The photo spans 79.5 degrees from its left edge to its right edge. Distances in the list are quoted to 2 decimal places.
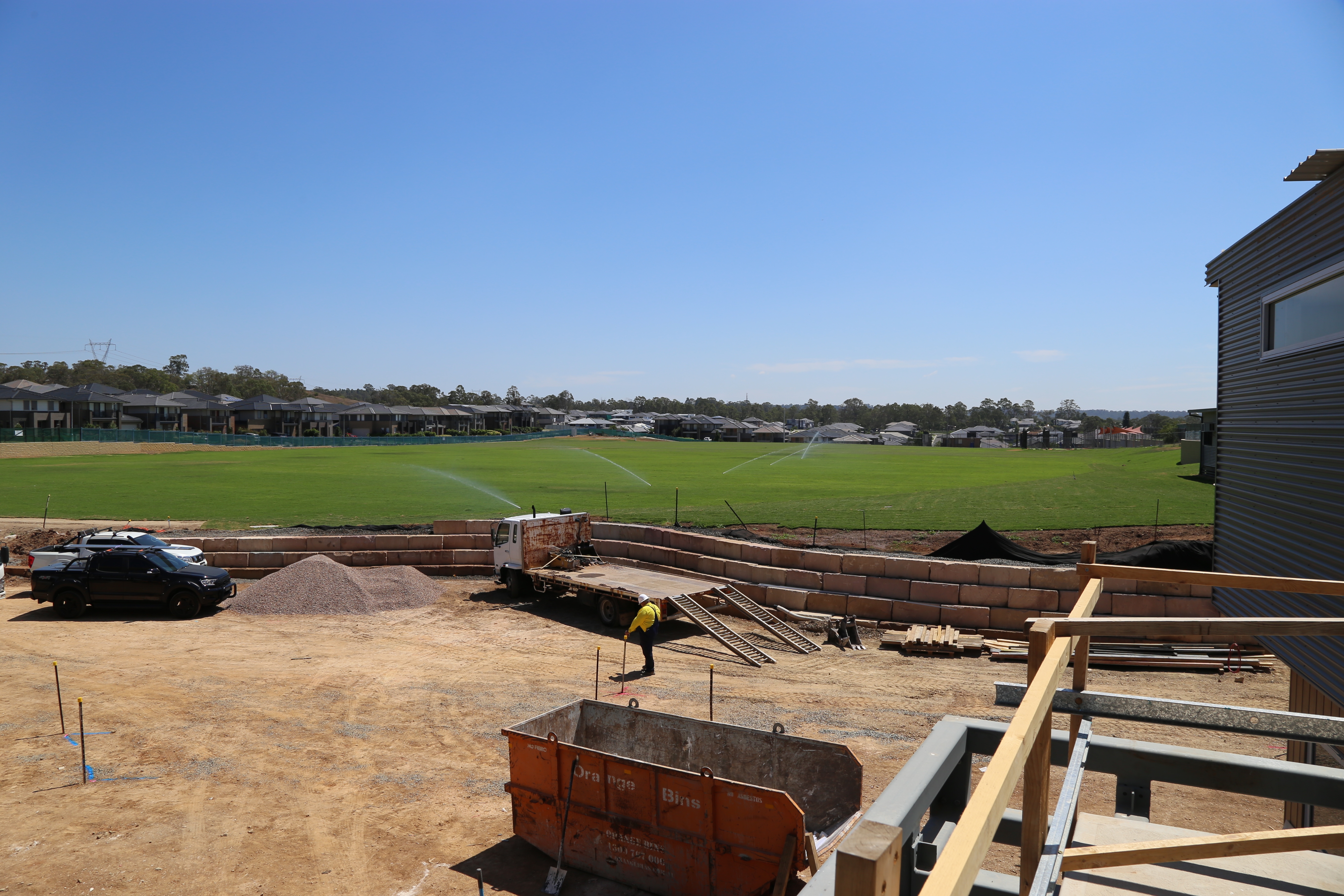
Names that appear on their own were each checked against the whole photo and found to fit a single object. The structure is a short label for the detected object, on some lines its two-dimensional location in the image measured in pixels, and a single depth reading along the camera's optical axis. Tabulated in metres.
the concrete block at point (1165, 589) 20.52
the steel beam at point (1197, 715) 3.91
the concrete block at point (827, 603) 23.83
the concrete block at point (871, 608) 23.06
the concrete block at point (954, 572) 22.36
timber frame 1.73
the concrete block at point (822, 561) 24.31
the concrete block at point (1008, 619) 21.42
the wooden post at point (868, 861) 1.43
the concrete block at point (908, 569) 23.09
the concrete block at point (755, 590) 24.95
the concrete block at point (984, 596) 21.77
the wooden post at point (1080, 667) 4.27
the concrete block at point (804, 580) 24.45
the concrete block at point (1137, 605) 20.22
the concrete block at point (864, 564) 23.59
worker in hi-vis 18.17
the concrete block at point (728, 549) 26.47
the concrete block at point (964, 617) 21.88
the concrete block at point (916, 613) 22.44
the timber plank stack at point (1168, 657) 18.48
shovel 10.10
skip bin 9.33
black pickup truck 23.45
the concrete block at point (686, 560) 27.11
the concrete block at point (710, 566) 26.23
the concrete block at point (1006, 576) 21.61
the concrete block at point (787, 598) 24.31
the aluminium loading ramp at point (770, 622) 21.31
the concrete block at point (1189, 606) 20.06
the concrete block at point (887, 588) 23.08
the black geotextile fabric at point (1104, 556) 23.42
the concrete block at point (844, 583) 23.69
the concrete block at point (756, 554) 25.73
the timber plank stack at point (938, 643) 20.39
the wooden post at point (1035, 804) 2.57
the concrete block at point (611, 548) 29.56
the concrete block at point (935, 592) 22.45
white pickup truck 24.73
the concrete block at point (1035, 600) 21.20
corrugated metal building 9.76
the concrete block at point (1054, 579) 20.98
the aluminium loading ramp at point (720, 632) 20.08
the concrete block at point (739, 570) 25.56
